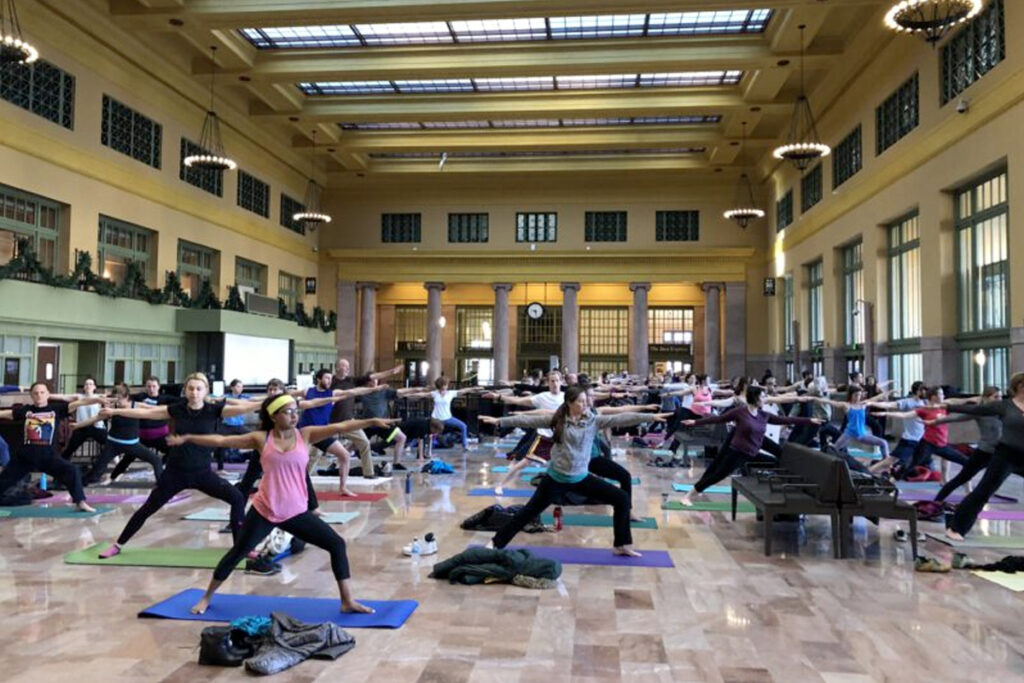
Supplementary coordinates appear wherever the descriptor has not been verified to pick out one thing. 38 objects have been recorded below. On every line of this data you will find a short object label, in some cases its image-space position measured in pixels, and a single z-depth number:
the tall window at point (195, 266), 25.75
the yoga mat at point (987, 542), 8.08
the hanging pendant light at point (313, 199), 34.75
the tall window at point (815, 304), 28.48
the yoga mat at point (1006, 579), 6.46
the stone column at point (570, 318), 35.53
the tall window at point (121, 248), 21.78
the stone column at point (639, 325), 35.06
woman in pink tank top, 5.42
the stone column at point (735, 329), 34.97
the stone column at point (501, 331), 35.44
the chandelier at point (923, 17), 12.98
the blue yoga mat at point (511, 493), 11.25
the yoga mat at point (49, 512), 9.39
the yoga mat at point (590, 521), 9.08
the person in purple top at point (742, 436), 9.27
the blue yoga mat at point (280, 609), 5.50
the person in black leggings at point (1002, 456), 7.76
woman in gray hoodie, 7.10
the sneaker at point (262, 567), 6.77
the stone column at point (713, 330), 35.03
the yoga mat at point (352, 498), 10.62
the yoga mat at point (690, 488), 11.60
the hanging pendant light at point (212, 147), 21.81
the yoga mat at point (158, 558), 7.06
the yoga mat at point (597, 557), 7.24
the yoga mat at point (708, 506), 10.09
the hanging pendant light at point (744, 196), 34.97
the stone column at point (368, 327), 36.34
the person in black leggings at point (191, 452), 6.82
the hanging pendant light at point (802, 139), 20.62
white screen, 24.97
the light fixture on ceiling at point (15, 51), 14.09
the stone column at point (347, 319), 36.22
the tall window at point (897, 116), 19.42
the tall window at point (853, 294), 24.00
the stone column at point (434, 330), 35.88
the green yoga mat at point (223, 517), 9.14
